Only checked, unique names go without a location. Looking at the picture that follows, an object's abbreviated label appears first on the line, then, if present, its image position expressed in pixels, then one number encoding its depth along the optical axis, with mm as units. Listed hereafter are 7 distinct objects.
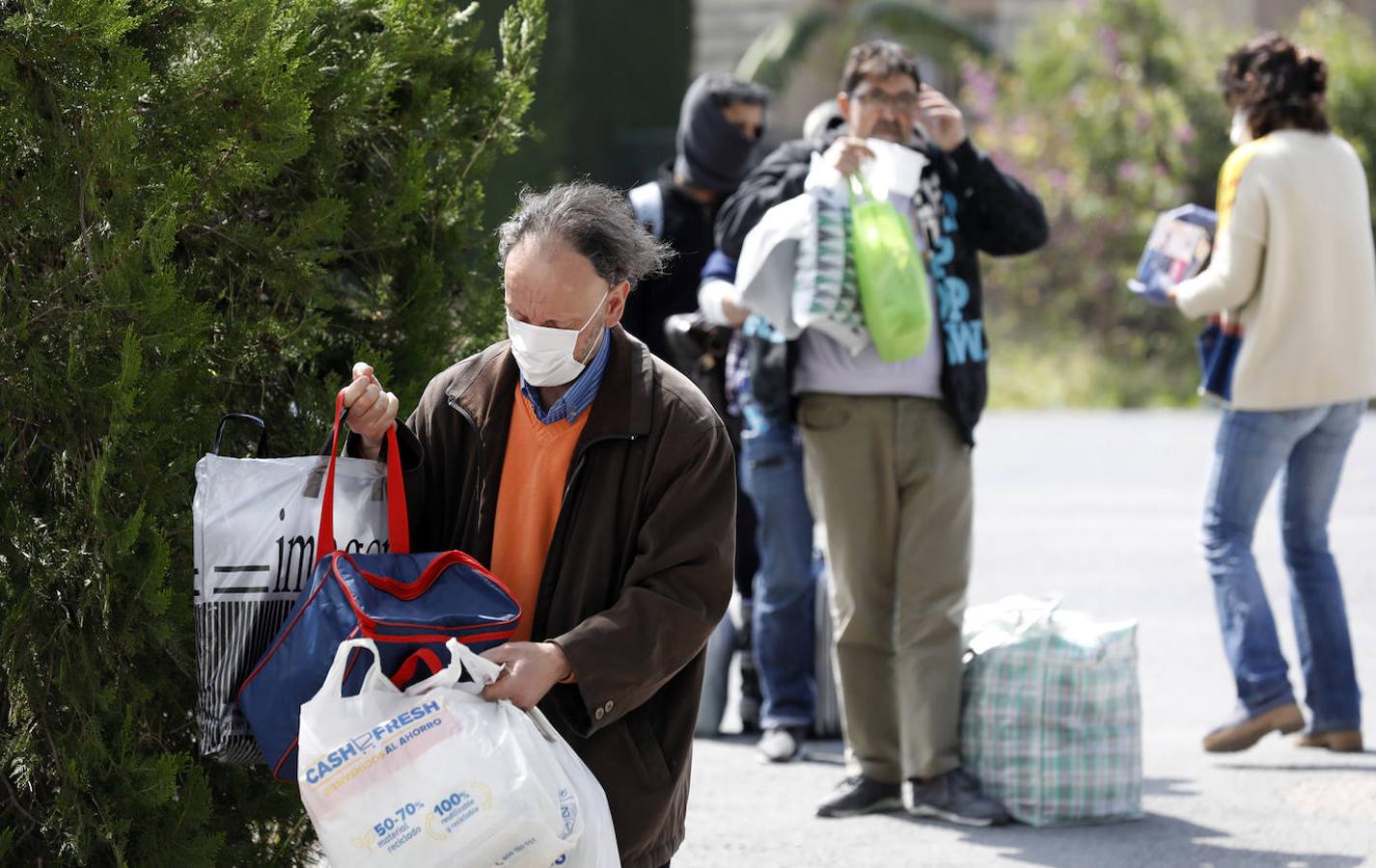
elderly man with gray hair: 6246
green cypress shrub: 6078
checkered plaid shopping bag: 10695
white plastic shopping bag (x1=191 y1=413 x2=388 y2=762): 6172
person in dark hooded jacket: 13305
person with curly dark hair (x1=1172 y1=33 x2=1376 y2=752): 11992
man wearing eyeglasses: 10695
